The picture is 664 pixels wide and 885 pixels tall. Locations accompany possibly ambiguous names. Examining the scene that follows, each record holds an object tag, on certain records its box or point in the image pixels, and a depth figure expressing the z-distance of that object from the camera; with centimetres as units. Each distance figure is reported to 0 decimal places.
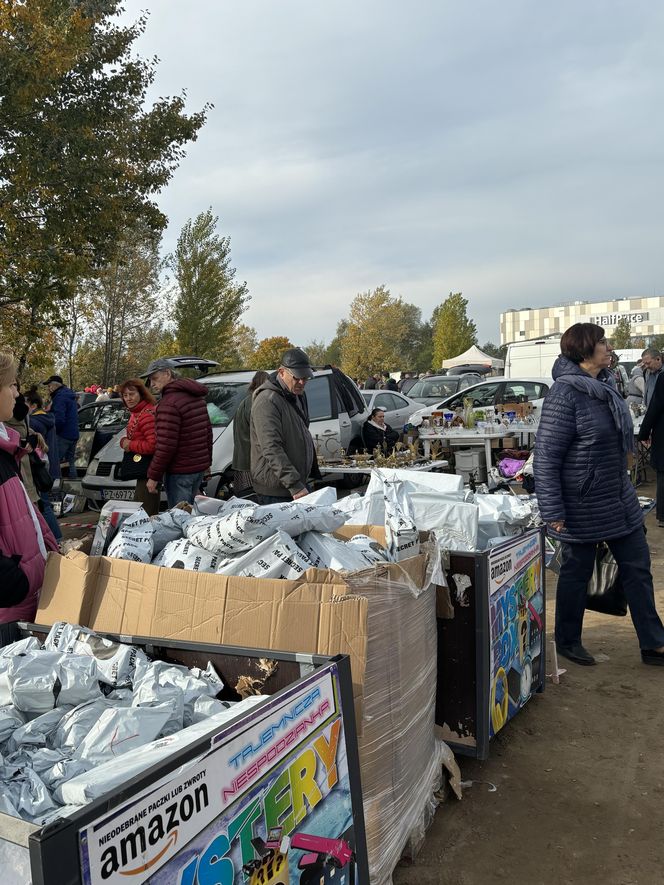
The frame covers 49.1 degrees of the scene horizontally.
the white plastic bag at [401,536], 287
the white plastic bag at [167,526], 293
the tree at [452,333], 5606
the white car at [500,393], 1277
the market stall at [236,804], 122
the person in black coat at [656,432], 775
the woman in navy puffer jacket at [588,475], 411
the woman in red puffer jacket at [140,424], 661
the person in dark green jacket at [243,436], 580
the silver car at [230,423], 838
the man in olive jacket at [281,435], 455
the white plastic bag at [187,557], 259
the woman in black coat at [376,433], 1071
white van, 1855
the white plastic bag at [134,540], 274
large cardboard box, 226
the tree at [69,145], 998
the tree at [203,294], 2689
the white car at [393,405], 1412
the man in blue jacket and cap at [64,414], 1048
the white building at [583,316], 12156
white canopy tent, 4512
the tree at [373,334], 4888
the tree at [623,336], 5981
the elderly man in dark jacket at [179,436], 607
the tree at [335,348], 7038
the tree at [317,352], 6699
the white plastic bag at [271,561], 251
